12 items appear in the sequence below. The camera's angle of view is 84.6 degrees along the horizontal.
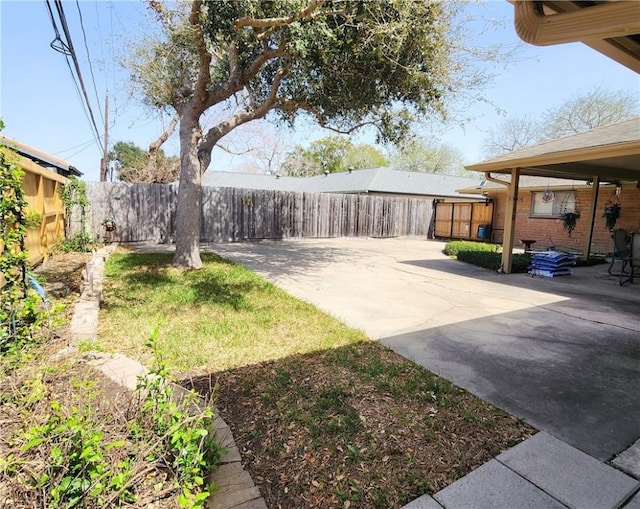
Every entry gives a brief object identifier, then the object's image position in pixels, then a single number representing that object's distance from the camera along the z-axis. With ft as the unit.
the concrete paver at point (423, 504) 5.38
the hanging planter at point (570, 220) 38.55
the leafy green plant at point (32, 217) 11.08
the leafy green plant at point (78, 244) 26.91
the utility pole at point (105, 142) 63.77
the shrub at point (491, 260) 26.96
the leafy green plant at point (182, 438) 5.05
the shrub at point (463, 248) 35.14
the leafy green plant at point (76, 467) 4.28
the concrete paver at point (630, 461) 6.14
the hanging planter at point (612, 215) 36.24
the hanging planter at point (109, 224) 33.28
